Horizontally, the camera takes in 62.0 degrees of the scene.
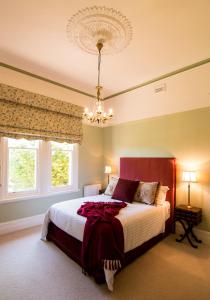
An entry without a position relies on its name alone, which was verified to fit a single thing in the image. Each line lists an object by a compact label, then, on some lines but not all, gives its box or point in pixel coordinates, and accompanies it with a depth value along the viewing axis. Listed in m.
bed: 2.38
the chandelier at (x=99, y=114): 2.57
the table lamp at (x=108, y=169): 4.64
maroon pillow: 3.37
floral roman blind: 3.19
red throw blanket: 2.01
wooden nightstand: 2.98
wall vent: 3.61
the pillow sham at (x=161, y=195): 3.26
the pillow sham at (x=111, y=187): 3.79
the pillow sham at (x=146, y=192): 3.25
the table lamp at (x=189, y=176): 3.11
